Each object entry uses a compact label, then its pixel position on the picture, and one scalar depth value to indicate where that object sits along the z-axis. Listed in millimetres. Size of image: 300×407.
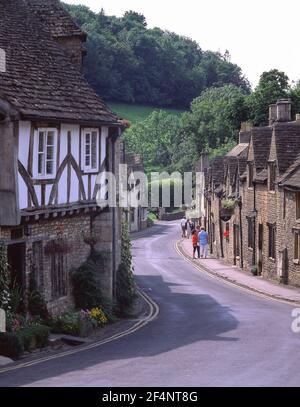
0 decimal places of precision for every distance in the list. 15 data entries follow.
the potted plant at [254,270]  48938
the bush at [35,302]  24906
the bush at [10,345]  21500
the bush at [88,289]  28333
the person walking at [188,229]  82125
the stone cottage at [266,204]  42844
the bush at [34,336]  22422
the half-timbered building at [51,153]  23766
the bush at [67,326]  25578
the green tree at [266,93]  81062
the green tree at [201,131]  117938
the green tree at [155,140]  126812
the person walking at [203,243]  59175
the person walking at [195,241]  59750
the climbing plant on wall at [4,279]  22562
